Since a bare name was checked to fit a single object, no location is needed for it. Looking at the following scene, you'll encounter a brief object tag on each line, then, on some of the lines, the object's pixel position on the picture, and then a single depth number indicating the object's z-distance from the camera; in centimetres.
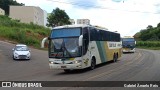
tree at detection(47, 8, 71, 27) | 5855
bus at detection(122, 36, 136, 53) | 3168
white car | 2013
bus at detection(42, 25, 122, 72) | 1216
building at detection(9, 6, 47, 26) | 6442
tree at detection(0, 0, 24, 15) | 7709
